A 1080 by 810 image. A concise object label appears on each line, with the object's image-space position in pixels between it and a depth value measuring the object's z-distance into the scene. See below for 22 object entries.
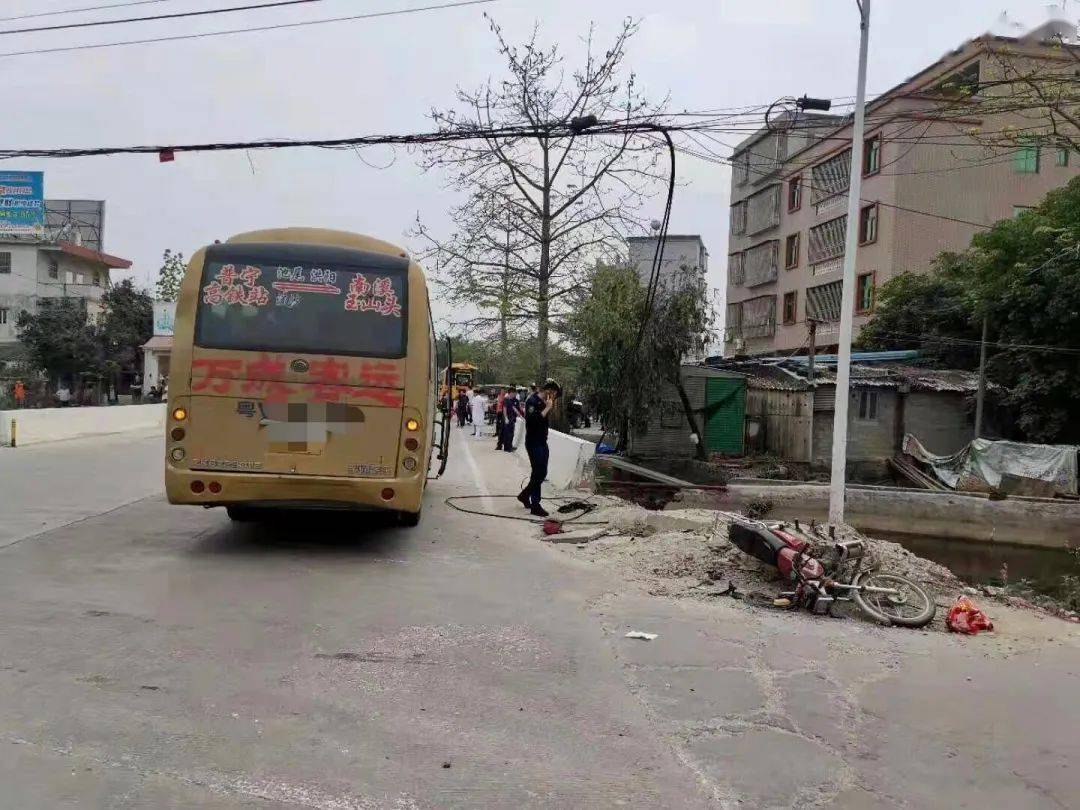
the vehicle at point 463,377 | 39.22
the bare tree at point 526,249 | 28.11
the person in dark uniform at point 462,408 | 35.53
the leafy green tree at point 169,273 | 60.56
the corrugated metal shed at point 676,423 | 24.92
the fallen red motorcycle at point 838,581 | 7.07
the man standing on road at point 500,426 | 23.70
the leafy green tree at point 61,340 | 42.28
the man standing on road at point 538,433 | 11.27
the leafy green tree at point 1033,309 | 20.42
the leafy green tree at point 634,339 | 22.84
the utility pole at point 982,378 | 23.64
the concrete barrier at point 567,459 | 14.09
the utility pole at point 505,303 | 28.30
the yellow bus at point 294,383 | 7.92
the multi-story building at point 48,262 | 48.16
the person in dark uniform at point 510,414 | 23.09
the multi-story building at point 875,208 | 33.28
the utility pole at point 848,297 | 10.43
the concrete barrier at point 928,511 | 17.36
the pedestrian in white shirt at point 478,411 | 29.30
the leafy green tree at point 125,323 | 46.41
